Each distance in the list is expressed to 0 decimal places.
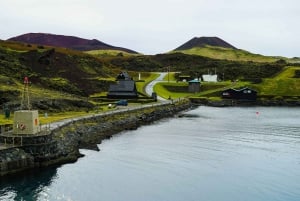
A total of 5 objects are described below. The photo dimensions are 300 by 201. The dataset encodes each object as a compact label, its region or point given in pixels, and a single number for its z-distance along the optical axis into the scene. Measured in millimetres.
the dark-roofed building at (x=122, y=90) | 119250
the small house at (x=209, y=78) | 174625
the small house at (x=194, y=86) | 155125
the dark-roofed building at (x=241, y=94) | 145750
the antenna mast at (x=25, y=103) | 71725
